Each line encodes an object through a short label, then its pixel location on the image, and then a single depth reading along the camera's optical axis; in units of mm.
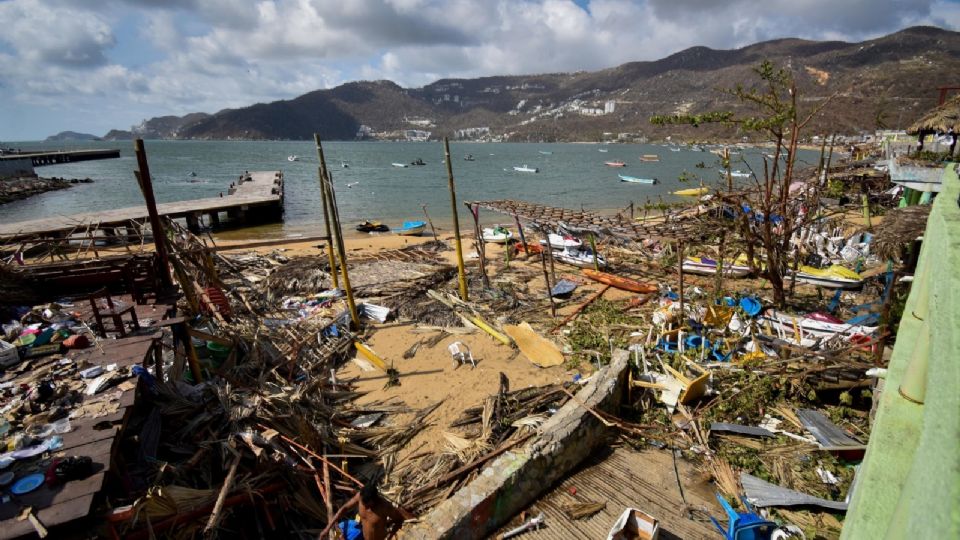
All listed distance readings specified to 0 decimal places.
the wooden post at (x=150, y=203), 6875
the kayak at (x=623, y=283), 13488
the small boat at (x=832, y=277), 12598
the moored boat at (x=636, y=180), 48825
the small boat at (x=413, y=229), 23422
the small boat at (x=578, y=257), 16156
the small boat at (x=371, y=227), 24875
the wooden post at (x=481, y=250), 14098
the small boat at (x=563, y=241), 17164
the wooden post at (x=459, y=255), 12198
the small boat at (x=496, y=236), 19656
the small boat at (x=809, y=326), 9116
